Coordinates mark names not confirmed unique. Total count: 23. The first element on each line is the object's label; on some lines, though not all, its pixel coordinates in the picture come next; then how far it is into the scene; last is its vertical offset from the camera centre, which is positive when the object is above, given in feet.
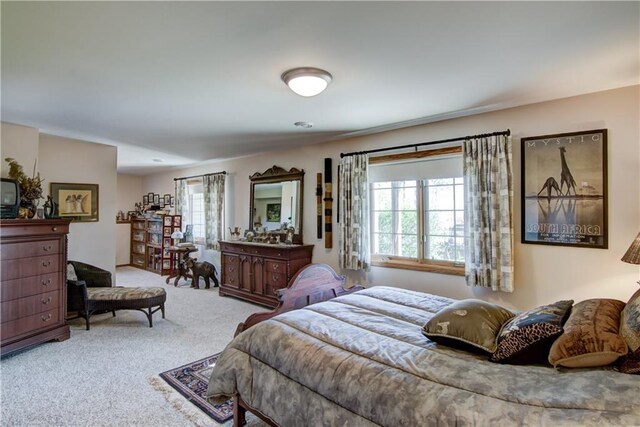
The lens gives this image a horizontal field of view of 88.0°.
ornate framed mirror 16.88 +0.93
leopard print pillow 5.00 -1.87
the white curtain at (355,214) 13.98 +0.20
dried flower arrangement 11.83 +1.21
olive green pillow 5.58 -1.90
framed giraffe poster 9.14 +0.87
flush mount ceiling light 7.93 +3.42
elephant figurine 19.92 -3.20
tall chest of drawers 10.07 -2.05
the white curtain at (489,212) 10.35 +0.22
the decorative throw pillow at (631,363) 4.22 -1.87
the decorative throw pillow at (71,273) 13.57 -2.26
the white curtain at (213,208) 20.95 +0.69
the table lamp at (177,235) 22.47 -1.12
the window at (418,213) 12.11 +0.22
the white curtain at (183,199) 24.31 +1.46
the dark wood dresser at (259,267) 15.29 -2.40
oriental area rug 7.49 -4.28
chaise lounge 12.71 -3.11
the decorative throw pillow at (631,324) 4.40 -1.49
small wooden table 21.01 -2.94
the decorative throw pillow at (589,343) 4.43 -1.70
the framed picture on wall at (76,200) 14.88 +0.88
